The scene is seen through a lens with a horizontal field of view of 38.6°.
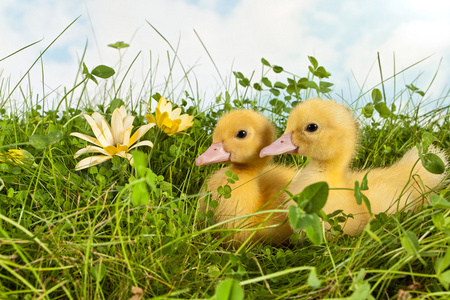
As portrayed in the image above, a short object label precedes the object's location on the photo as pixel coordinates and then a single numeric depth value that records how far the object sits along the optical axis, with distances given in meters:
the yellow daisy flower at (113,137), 0.35
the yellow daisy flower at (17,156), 0.35
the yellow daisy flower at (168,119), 0.37
